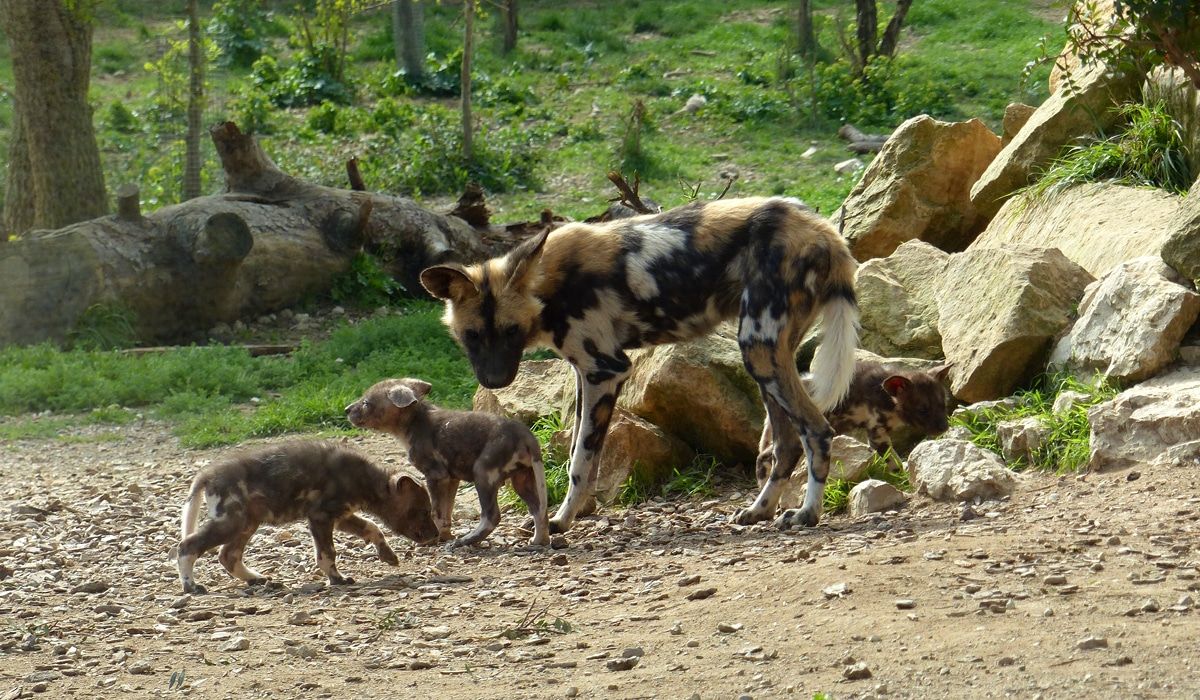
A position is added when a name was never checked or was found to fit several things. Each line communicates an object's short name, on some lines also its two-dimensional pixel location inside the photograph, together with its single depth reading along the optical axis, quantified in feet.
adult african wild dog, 44.83
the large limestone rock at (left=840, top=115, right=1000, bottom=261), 65.57
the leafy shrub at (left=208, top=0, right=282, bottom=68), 151.74
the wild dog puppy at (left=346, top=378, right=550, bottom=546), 46.19
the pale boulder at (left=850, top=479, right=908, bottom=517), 43.75
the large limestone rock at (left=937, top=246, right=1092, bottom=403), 50.03
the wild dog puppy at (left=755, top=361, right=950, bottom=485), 49.34
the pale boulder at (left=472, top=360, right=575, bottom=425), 56.95
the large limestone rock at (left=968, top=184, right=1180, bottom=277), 52.90
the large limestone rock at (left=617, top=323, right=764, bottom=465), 50.49
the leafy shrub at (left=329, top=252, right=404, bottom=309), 90.58
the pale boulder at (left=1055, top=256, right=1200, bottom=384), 44.96
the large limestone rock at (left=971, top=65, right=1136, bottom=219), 61.26
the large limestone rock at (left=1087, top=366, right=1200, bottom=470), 40.81
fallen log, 81.56
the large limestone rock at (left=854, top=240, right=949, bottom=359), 56.08
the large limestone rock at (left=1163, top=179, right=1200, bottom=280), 45.65
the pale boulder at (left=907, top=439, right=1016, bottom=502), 42.11
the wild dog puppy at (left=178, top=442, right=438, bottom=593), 41.29
